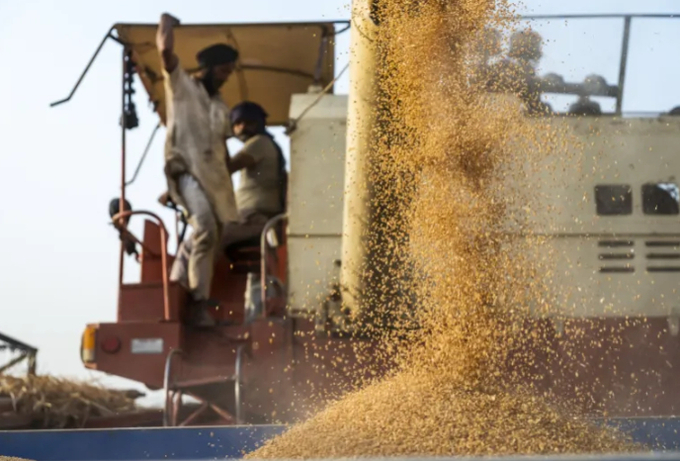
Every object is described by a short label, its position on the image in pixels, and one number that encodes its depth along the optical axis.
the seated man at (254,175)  5.34
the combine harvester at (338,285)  4.26
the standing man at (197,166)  4.97
